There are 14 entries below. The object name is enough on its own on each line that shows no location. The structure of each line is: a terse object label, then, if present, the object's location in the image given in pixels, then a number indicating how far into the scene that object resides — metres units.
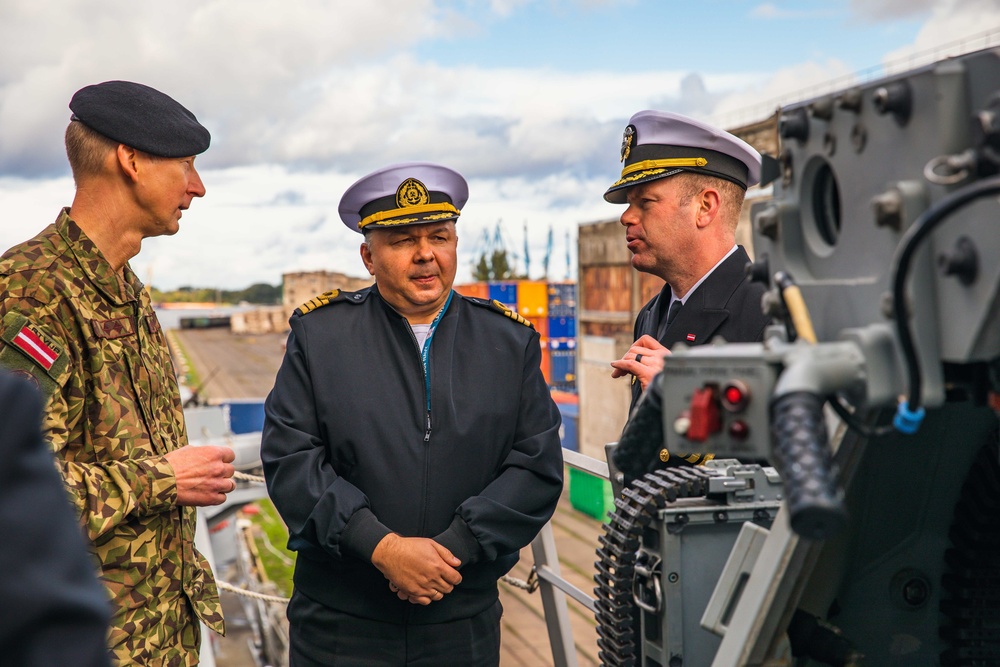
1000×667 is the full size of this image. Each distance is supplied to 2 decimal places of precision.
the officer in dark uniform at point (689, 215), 3.20
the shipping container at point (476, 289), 38.20
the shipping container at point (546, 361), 36.65
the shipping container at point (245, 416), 33.25
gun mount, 1.52
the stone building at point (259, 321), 76.94
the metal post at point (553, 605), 3.88
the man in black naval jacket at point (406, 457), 2.99
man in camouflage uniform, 2.65
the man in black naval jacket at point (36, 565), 1.01
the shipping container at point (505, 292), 37.19
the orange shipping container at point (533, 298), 37.50
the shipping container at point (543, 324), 37.41
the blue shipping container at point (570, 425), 32.22
